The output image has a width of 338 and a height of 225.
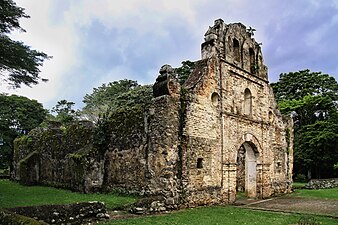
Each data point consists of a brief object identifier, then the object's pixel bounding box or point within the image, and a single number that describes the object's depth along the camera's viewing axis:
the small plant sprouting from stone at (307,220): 10.28
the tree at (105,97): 46.84
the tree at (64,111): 49.29
